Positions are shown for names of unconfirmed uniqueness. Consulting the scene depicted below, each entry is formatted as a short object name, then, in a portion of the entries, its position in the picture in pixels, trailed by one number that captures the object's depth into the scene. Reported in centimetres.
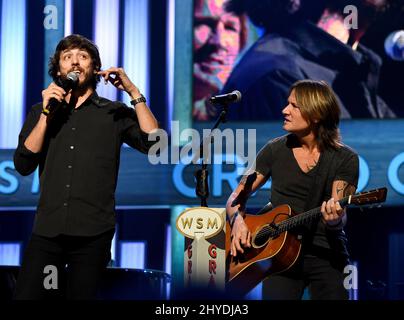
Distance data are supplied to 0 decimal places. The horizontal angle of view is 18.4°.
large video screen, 1090
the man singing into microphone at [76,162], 559
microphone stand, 765
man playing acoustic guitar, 603
